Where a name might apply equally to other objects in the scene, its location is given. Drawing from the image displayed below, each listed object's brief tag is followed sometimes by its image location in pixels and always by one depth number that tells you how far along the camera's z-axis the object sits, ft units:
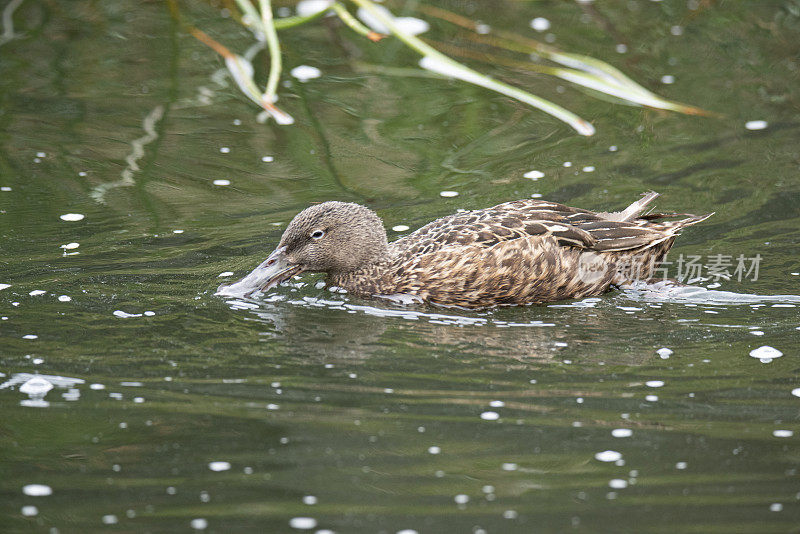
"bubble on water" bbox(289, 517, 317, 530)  31.42
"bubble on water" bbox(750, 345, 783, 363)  43.48
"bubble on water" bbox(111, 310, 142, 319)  47.39
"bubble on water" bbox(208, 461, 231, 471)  34.68
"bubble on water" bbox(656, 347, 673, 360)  43.93
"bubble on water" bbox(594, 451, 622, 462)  35.22
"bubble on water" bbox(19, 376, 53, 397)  39.70
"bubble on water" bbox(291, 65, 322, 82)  76.38
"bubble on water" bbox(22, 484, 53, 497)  33.14
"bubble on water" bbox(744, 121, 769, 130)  69.51
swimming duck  50.24
